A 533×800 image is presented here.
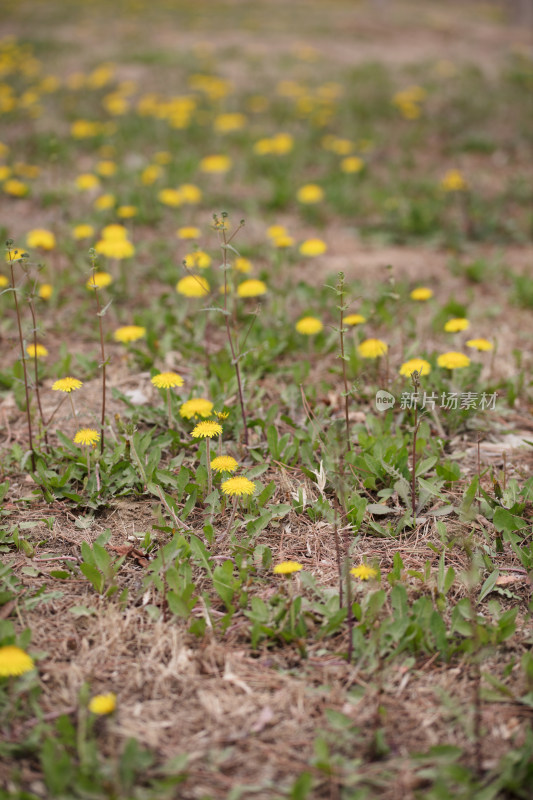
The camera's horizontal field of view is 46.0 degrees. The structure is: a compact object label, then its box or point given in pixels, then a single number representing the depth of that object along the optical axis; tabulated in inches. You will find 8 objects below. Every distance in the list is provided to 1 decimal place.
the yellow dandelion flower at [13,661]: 72.1
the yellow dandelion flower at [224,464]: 103.0
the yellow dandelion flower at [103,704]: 71.9
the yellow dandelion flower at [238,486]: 98.7
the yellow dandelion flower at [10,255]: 101.5
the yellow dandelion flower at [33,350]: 127.0
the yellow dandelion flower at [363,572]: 89.0
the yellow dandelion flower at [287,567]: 87.1
